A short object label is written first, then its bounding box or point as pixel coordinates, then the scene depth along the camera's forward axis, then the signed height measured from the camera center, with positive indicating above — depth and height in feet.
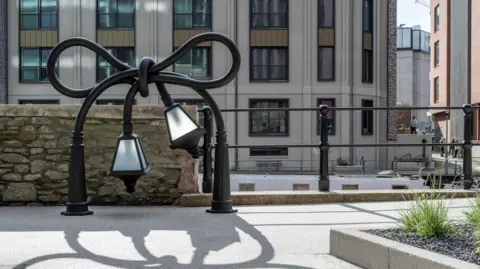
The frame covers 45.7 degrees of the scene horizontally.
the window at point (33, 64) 110.83 +13.07
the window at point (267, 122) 109.60 +2.03
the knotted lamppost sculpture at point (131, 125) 20.06 +0.25
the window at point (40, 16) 111.04 +22.57
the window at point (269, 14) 110.22 +23.03
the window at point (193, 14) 110.01 +22.83
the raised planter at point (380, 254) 12.19 -2.83
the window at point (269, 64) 110.32 +13.34
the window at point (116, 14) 110.52 +22.89
